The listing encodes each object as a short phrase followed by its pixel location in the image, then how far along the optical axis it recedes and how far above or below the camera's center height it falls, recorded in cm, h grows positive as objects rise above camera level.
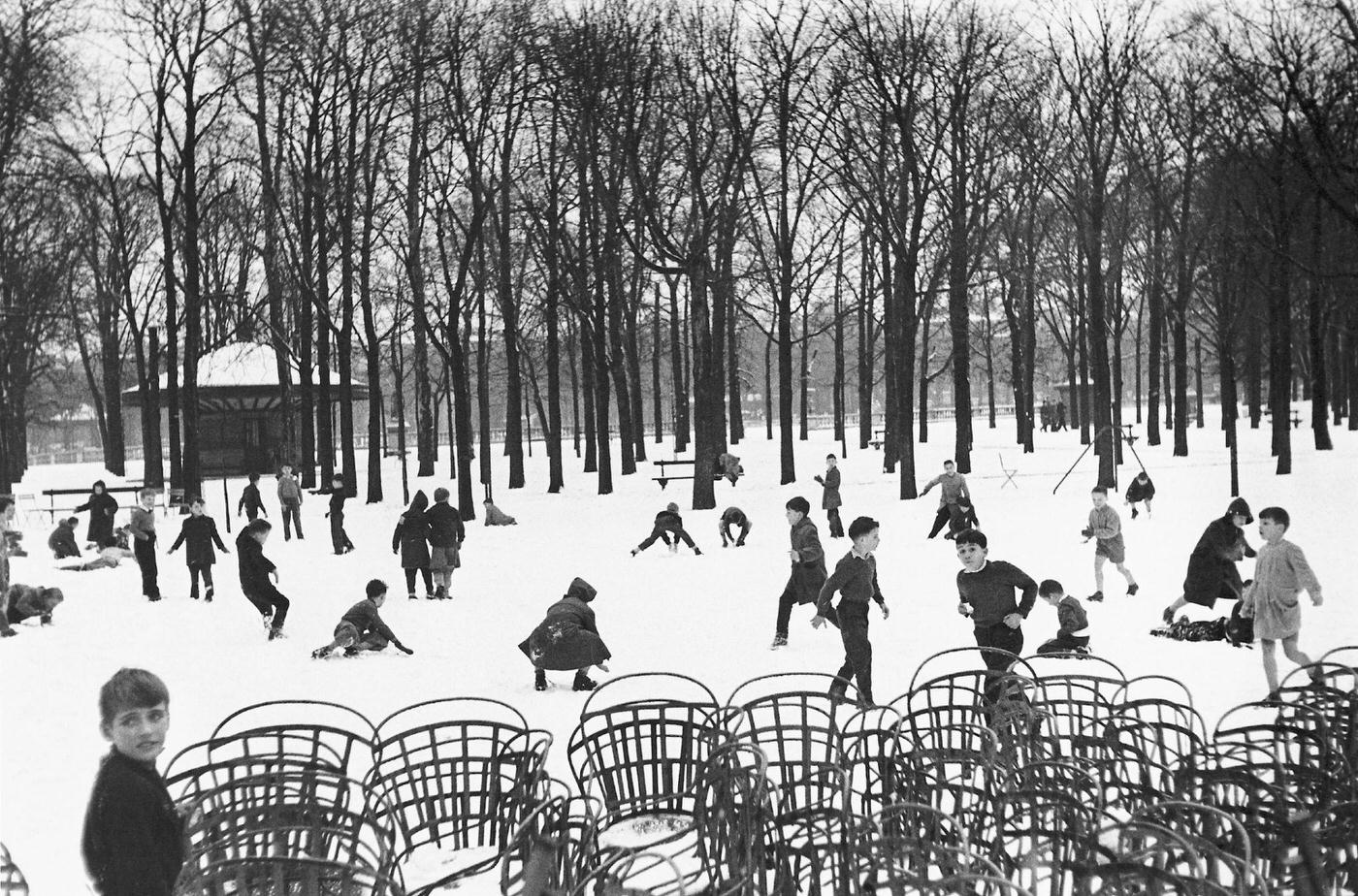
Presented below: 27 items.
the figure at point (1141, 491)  2030 -111
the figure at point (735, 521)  2031 -142
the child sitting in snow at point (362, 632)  1223 -185
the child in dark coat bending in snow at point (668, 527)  1962 -141
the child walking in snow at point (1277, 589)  920 -128
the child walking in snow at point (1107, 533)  1458 -128
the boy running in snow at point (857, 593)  945 -123
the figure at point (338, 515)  2102 -117
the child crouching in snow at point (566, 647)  1064 -177
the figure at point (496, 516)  2450 -148
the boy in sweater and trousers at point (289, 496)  2309 -89
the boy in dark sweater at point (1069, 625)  1103 -179
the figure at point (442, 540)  1659 -129
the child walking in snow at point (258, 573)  1336 -134
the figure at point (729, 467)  2967 -79
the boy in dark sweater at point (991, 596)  922 -125
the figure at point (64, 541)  2097 -146
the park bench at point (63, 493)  2724 -118
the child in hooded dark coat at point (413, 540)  1639 -127
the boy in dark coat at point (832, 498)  2139 -114
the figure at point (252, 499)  2198 -89
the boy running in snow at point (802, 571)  1230 -137
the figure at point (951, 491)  1933 -97
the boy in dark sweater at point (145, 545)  1602 -122
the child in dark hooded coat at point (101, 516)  2131 -107
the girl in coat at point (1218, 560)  1193 -135
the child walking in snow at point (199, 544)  1634 -122
